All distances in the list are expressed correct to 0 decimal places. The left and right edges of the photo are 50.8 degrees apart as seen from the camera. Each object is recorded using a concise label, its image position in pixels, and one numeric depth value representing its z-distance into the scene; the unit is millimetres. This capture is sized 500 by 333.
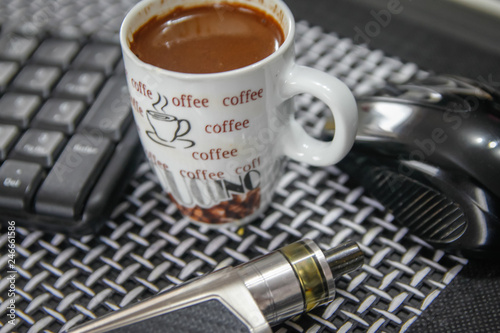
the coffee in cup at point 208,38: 326
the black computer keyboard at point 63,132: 346
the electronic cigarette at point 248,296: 270
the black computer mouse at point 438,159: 312
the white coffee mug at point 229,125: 294
